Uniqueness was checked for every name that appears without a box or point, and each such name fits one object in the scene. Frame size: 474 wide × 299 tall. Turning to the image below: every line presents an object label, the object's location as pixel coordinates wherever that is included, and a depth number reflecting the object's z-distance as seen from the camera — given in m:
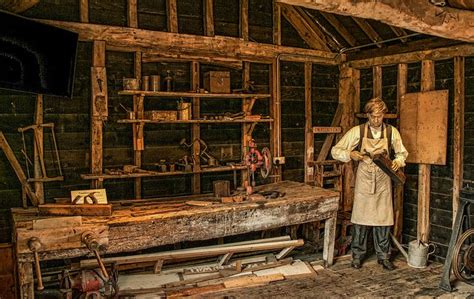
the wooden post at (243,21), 5.46
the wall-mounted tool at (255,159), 4.82
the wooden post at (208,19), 5.21
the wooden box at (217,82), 5.12
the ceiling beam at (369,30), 5.34
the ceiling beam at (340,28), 5.55
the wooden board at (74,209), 3.90
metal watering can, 5.17
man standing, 5.02
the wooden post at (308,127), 5.99
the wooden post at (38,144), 4.38
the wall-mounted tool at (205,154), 5.20
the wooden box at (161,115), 4.80
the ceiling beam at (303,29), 5.76
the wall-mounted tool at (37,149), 4.34
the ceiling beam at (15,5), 3.66
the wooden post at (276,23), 5.72
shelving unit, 4.69
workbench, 3.50
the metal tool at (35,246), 3.36
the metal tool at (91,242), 3.54
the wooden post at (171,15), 5.00
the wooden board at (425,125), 5.11
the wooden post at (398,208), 5.62
